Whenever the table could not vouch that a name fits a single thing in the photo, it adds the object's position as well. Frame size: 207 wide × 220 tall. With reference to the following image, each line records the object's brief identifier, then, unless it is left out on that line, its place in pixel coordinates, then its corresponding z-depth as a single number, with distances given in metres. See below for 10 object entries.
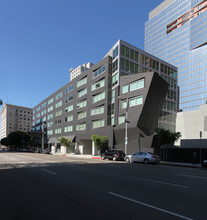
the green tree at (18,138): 96.38
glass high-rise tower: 102.81
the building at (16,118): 163.31
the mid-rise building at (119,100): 35.38
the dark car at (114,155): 26.73
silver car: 22.03
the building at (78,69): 177.25
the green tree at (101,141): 40.32
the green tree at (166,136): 24.17
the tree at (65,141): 53.53
